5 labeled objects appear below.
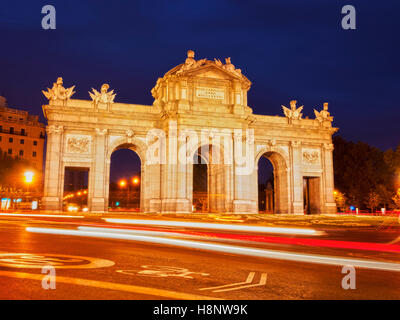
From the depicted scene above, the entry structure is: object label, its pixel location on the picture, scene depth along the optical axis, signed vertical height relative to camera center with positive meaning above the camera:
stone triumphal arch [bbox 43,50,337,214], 39.00 +6.81
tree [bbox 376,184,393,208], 59.44 +0.94
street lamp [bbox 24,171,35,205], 38.42 +2.40
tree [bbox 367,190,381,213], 57.67 +0.10
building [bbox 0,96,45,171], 82.75 +15.14
